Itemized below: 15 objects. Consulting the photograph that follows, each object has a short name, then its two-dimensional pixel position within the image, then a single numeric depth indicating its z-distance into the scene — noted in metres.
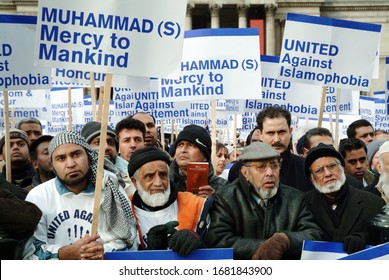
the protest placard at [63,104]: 14.44
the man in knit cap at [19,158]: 7.32
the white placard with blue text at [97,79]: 9.89
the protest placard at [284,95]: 10.84
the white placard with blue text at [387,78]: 9.47
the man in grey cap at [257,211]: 4.42
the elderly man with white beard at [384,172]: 5.23
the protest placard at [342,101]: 12.23
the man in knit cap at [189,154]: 5.96
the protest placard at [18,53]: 7.56
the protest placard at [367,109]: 16.78
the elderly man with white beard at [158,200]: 4.65
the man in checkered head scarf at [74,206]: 4.39
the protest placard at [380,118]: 15.49
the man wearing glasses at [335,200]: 4.73
